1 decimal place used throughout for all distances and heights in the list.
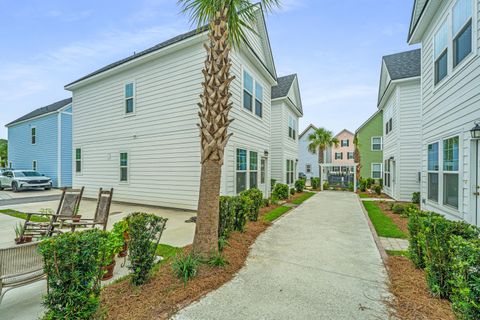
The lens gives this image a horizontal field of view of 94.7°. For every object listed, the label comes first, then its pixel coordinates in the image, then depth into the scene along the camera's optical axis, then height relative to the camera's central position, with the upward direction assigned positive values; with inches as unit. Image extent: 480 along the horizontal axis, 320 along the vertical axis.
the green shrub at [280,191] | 487.3 -67.1
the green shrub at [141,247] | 122.4 -48.5
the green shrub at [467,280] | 75.3 -42.7
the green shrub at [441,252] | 113.1 -48.1
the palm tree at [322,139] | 944.3 +96.0
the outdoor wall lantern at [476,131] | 186.9 +26.6
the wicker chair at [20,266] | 95.0 -48.0
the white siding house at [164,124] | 338.6 +66.1
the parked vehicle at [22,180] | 625.8 -60.6
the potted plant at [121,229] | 150.6 -48.0
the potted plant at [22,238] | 193.2 -70.3
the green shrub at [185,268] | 131.4 -65.4
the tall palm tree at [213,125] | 149.7 +24.3
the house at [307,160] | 1444.4 +9.4
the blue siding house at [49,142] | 720.3 +60.8
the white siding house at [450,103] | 202.1 +64.8
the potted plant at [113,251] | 135.6 -57.6
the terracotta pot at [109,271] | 136.6 -70.1
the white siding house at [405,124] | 465.7 +82.0
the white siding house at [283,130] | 579.8 +86.0
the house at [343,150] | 1519.4 +80.4
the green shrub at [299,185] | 700.0 -75.8
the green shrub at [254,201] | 277.9 -51.8
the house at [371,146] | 860.0 +63.5
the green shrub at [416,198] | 430.2 -69.9
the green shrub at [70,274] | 83.0 -44.0
